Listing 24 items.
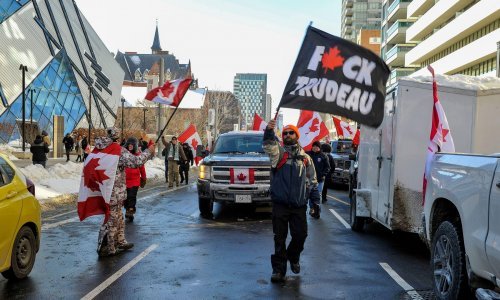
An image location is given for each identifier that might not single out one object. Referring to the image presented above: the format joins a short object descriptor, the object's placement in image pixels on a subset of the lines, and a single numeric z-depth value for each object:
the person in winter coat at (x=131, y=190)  10.81
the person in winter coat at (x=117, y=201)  7.34
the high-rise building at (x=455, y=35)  38.84
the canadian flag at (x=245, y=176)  11.08
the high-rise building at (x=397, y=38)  66.50
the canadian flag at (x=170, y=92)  14.74
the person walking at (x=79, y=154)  28.87
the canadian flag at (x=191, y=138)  22.92
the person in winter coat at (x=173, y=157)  18.69
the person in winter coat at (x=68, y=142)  28.64
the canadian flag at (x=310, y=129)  17.30
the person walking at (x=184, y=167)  20.77
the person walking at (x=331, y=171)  14.81
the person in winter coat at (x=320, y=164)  13.20
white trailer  7.29
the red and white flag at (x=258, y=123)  23.53
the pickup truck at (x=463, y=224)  3.80
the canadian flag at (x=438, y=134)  5.80
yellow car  5.49
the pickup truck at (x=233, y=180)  11.04
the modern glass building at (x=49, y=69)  40.06
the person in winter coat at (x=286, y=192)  5.89
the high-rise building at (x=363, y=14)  116.31
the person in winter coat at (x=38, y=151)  18.73
